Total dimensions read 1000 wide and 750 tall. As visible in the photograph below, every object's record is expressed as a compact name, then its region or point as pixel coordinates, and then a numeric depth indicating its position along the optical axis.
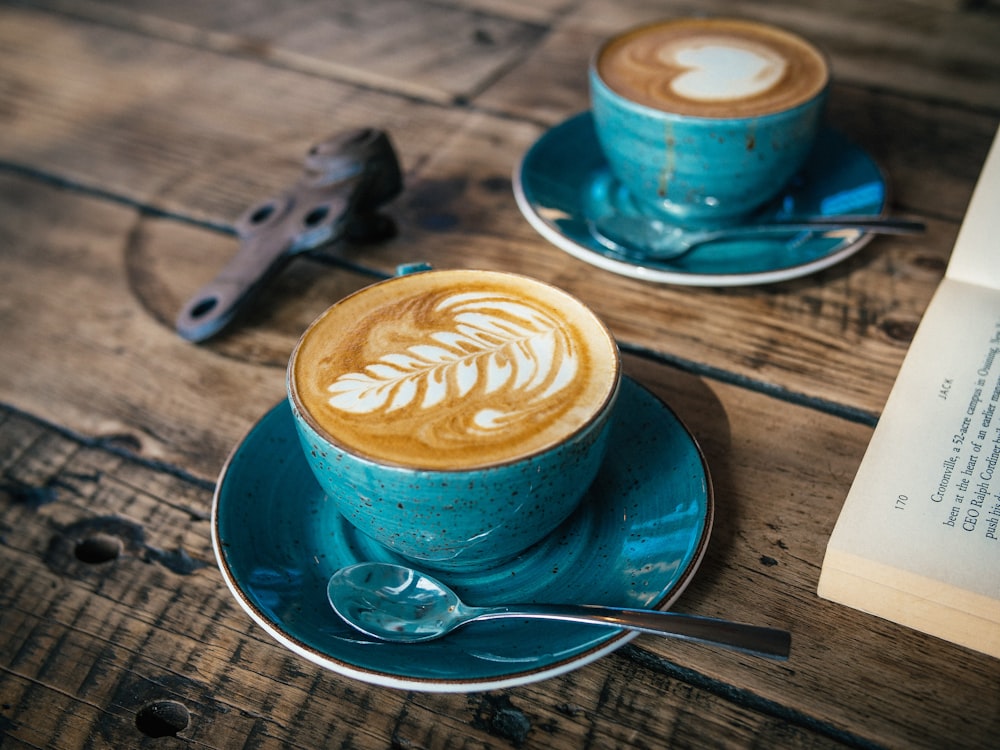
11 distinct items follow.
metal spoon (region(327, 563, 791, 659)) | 0.48
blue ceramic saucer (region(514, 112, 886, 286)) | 0.79
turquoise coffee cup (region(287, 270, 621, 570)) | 0.49
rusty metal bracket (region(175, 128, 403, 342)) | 0.82
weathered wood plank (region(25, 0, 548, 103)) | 1.20
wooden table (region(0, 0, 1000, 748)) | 0.53
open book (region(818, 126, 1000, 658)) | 0.52
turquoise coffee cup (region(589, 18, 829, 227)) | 0.79
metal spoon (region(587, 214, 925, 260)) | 0.81
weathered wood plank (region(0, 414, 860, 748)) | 0.51
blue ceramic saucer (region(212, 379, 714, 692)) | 0.49
